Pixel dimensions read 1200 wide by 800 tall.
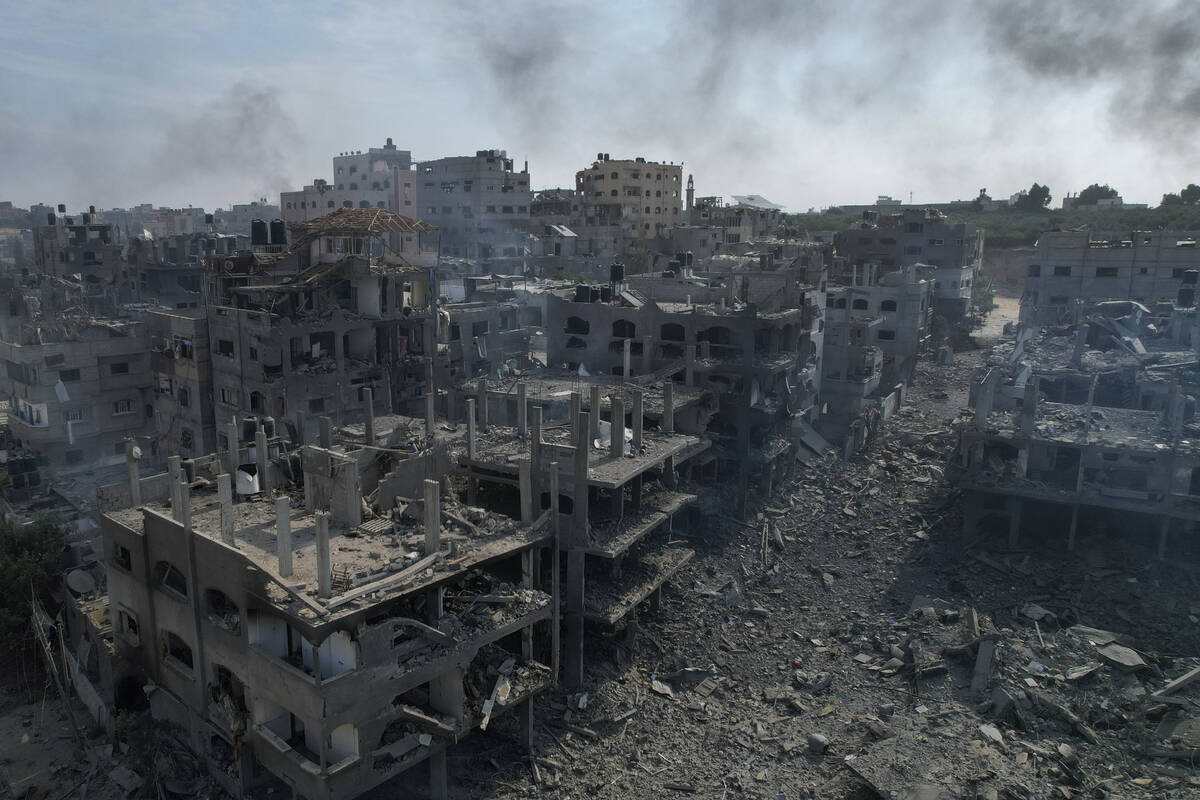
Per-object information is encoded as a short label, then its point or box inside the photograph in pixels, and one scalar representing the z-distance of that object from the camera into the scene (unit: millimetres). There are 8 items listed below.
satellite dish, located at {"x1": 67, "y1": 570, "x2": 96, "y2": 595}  27781
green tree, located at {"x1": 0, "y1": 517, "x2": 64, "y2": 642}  27516
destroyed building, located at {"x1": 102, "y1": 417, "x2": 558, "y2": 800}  18578
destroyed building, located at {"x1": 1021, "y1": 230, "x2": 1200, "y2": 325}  59031
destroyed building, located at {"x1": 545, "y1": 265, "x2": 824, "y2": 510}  40781
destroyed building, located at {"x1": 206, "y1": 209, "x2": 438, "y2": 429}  37750
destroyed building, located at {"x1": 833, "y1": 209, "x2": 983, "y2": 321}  71500
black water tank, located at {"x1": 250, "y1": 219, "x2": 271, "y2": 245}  46156
